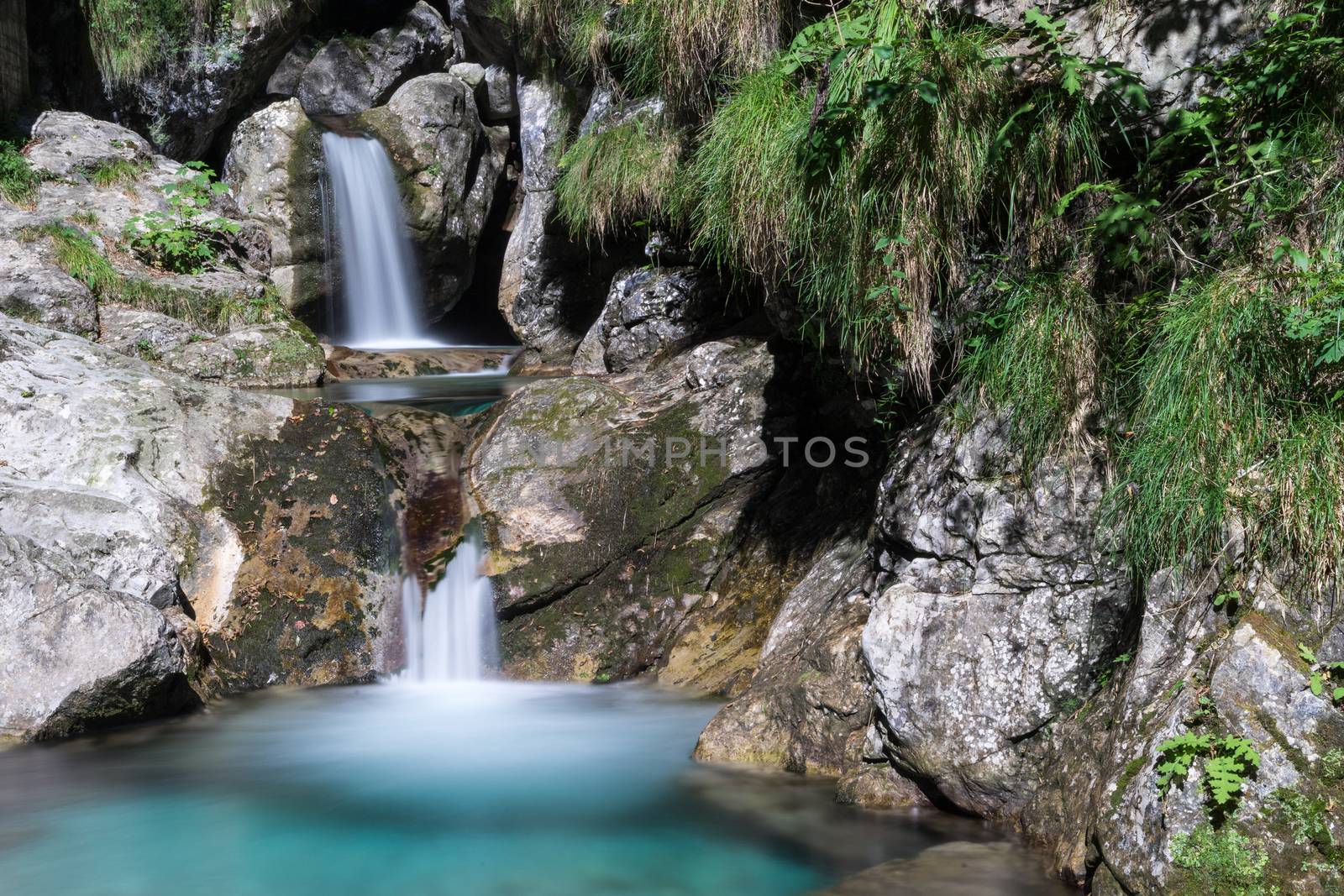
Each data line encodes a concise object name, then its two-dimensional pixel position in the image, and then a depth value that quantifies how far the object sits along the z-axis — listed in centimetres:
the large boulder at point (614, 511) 550
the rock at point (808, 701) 407
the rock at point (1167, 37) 352
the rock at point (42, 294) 762
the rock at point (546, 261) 996
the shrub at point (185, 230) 910
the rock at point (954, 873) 314
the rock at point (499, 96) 1192
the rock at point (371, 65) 1205
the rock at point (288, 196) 1049
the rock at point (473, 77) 1227
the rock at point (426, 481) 573
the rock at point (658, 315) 723
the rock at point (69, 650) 445
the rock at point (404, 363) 916
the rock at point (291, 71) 1191
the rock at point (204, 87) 1074
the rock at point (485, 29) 1080
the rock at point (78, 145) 945
